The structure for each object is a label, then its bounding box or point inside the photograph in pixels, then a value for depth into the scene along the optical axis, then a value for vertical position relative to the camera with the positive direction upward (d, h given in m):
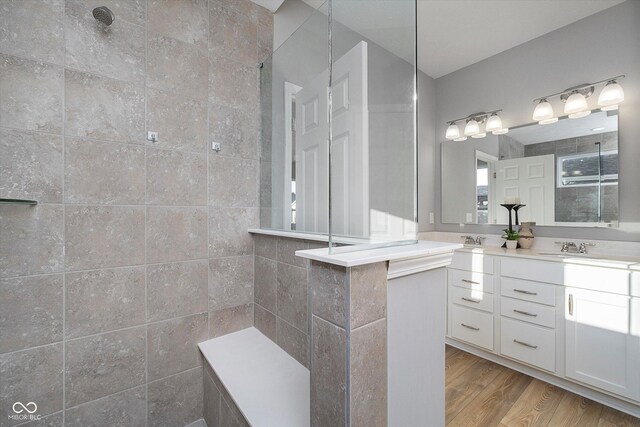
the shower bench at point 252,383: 1.03 -0.80
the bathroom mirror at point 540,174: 1.96 +0.32
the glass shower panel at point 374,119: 1.03 +0.39
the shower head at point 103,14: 1.18 +0.91
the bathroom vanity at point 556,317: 1.56 -0.76
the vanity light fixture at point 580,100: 1.86 +0.85
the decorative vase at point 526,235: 2.26 -0.21
